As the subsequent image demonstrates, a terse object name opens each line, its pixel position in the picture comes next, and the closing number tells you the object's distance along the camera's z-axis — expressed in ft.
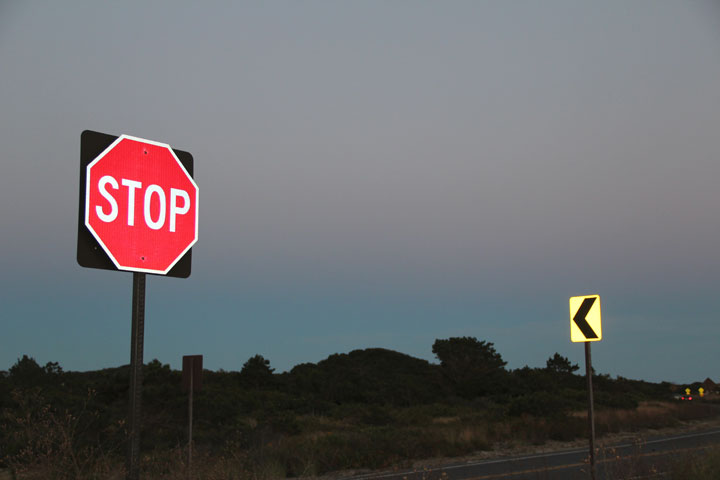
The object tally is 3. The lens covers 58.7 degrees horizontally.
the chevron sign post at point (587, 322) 33.86
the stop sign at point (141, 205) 14.98
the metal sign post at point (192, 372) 51.26
